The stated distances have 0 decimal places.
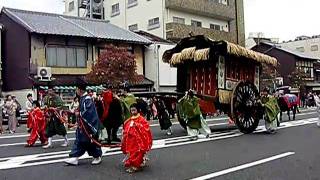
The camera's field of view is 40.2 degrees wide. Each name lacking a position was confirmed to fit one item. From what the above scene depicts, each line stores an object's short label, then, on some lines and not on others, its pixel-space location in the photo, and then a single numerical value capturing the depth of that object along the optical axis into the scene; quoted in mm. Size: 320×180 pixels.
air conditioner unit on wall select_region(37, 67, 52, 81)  30078
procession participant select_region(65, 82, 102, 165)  9312
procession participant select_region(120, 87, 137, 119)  13383
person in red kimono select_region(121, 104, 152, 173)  8625
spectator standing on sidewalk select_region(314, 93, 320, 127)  19972
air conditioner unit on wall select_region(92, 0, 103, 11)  50406
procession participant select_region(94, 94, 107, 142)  12161
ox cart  15320
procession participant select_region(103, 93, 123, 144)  12883
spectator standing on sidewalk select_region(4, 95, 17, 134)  19875
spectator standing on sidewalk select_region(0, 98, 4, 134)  19762
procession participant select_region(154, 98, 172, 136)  15922
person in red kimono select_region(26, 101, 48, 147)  13055
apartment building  41375
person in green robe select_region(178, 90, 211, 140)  14391
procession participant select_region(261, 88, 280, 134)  16391
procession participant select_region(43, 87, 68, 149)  12680
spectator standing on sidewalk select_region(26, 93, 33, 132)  19269
